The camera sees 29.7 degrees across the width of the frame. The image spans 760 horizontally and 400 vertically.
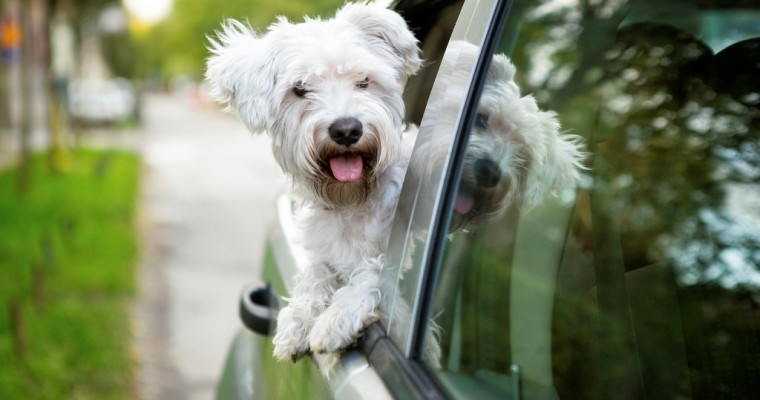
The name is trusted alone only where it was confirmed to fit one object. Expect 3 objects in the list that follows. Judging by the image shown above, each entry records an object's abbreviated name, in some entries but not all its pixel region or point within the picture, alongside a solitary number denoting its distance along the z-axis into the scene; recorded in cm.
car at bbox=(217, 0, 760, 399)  97
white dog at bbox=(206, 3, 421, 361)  108
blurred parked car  2588
